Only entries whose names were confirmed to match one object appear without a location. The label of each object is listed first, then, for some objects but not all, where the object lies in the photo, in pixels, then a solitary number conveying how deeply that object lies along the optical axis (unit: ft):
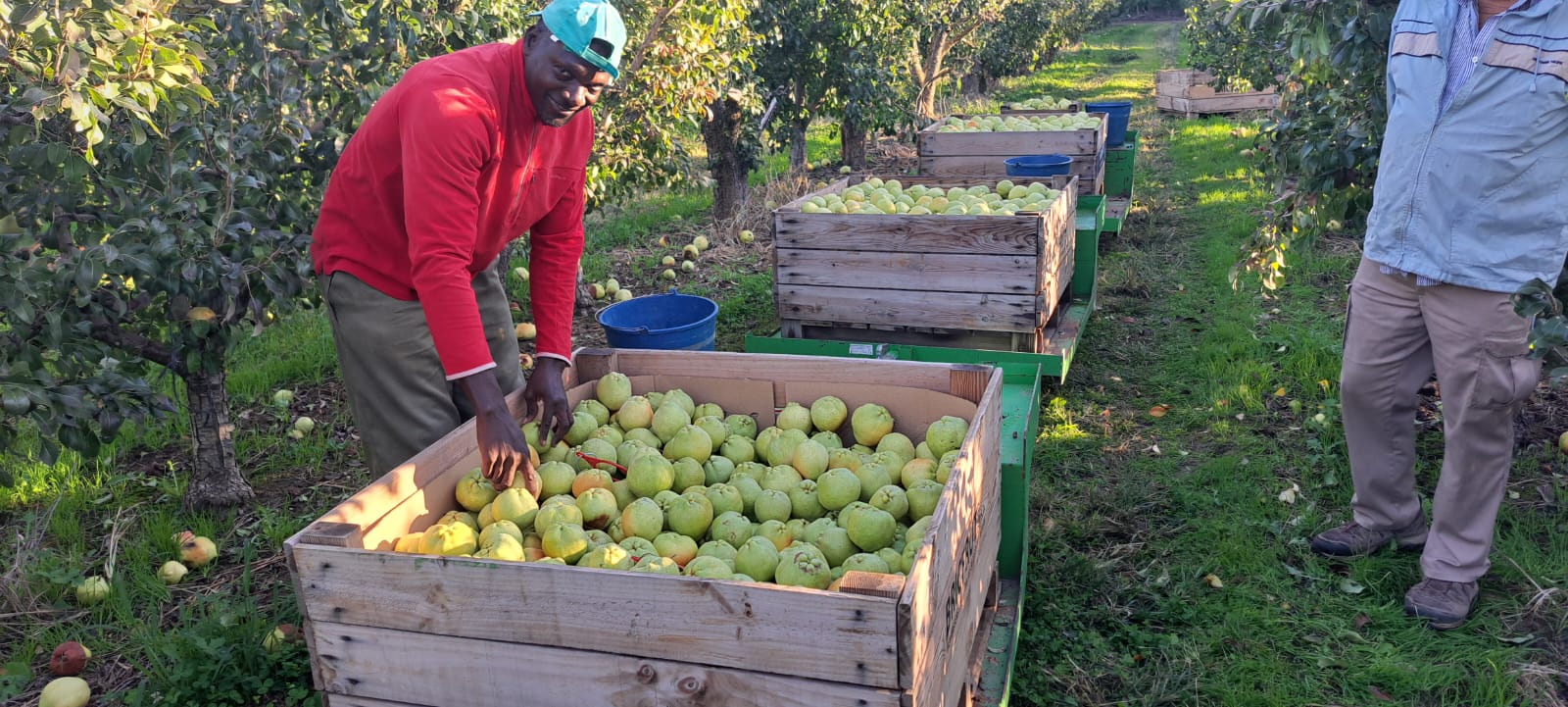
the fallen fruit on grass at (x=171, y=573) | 12.64
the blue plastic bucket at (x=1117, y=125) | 33.27
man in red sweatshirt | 8.23
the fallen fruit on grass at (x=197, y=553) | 13.04
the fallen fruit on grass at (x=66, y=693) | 10.14
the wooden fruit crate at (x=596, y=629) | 6.02
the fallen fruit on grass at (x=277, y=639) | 10.96
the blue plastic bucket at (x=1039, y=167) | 23.63
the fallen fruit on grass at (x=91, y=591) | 12.22
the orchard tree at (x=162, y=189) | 9.23
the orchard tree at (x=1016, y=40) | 71.71
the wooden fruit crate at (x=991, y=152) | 27.09
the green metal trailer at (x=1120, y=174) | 31.96
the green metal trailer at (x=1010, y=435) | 9.55
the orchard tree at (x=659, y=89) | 22.03
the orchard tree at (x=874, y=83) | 34.24
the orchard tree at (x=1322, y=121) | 12.18
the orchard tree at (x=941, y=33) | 47.44
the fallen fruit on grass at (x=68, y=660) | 10.80
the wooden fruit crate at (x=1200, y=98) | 58.90
